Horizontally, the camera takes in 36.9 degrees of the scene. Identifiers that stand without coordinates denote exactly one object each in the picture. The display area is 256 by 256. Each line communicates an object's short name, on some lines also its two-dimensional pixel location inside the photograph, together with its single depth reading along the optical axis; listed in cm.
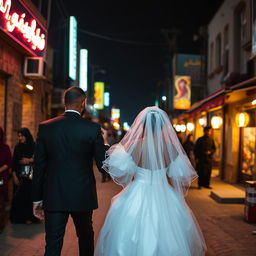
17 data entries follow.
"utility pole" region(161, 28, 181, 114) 4091
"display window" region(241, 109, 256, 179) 1263
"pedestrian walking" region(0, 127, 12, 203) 693
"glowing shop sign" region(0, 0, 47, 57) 809
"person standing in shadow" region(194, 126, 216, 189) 1256
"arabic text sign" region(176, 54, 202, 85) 2686
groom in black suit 381
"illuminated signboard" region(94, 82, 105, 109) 4175
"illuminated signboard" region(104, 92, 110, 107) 5509
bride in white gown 396
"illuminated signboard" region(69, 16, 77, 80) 1953
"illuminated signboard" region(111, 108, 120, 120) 7465
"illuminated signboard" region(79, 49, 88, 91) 2686
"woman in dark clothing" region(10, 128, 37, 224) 708
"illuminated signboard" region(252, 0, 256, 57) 978
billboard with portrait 2589
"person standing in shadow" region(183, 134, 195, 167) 1488
